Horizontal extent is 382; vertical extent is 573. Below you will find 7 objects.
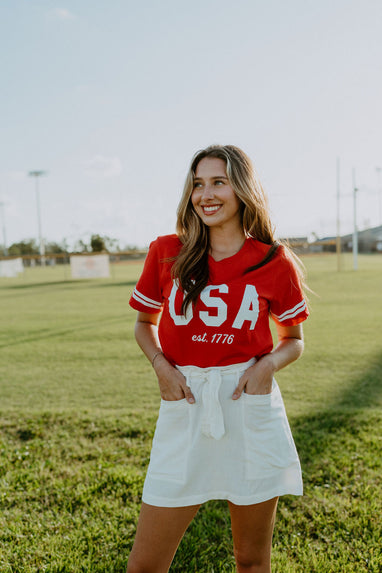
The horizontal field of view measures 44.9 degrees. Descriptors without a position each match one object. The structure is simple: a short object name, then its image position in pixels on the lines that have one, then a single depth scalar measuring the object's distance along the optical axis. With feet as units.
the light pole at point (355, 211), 93.64
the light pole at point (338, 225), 84.48
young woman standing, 5.45
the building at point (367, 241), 213.79
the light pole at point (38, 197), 173.37
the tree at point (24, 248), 249.96
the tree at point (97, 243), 165.37
